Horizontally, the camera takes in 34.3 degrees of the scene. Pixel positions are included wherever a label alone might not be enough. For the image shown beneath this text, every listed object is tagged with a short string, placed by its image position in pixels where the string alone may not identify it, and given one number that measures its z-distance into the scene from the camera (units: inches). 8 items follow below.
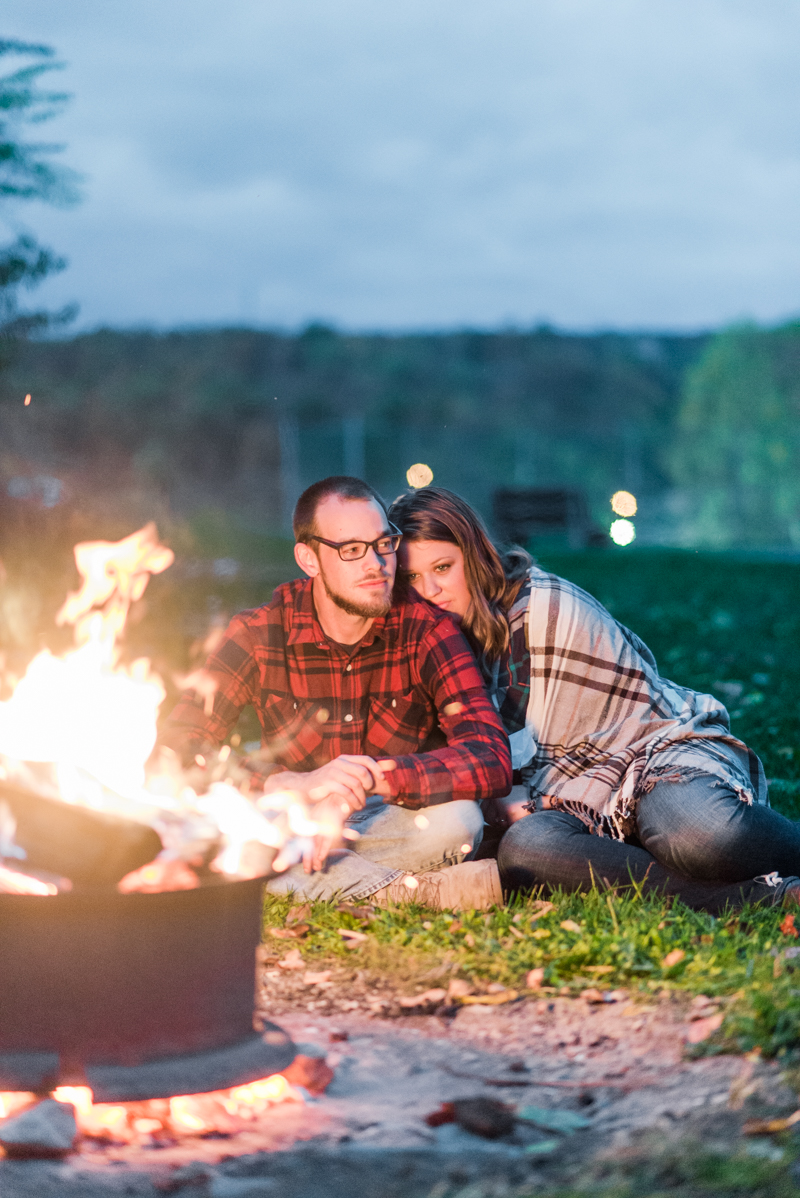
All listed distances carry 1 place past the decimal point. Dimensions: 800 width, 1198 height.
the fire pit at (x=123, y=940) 119.6
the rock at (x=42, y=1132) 112.7
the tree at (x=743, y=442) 1298.0
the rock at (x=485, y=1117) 116.6
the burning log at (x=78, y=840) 118.3
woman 174.9
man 174.4
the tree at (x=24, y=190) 389.4
